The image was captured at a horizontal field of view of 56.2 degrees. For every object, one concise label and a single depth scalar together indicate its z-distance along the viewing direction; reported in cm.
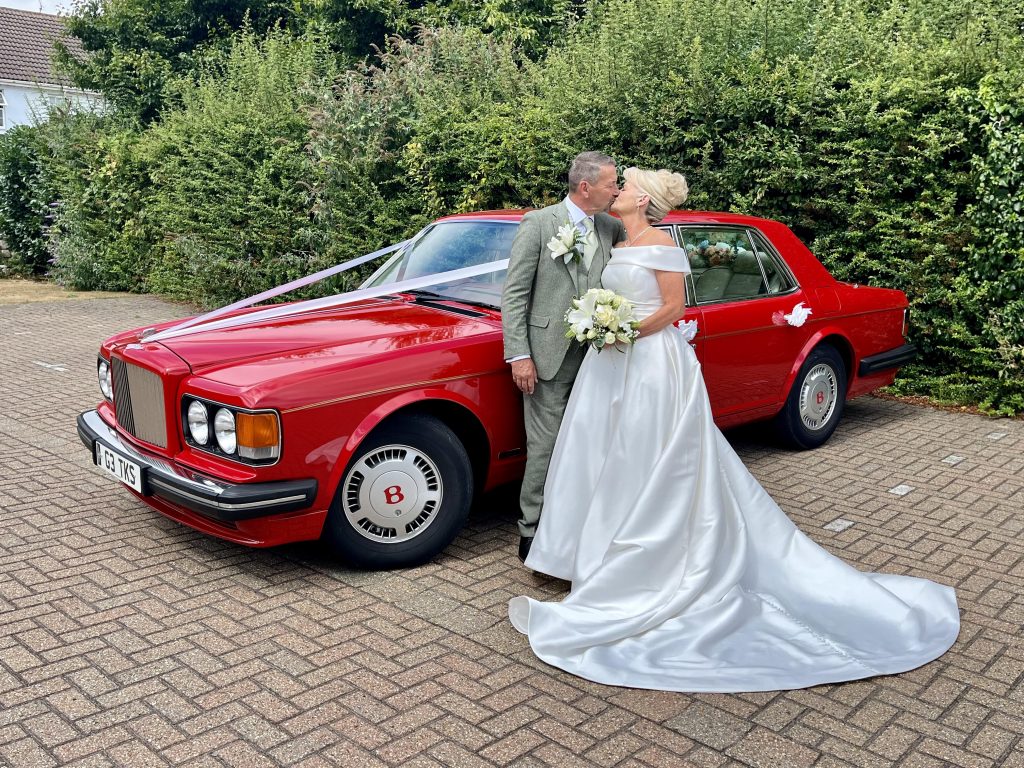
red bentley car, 418
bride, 373
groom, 457
